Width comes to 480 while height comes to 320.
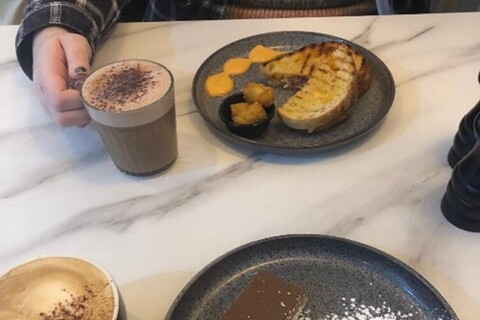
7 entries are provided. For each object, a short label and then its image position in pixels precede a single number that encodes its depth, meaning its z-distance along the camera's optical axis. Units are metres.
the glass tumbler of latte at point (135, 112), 0.86
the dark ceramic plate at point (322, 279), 0.73
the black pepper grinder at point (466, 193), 0.79
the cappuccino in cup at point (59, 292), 0.59
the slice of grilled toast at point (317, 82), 0.98
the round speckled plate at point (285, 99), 0.95
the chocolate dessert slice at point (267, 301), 0.69
